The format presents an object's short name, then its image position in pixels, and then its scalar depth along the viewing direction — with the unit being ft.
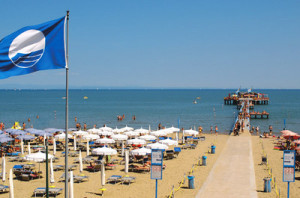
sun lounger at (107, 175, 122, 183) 62.68
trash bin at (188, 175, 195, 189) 57.25
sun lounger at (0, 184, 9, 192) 56.39
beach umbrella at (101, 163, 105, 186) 55.88
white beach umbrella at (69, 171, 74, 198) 47.12
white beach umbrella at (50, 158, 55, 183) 61.05
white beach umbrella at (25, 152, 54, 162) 65.21
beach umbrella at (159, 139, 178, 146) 88.78
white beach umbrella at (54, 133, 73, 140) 99.61
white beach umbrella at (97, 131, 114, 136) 109.33
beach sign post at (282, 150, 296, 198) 44.24
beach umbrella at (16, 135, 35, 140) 100.82
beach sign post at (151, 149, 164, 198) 44.11
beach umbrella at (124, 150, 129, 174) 67.05
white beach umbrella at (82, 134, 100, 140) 102.82
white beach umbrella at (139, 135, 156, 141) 99.86
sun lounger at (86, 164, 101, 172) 72.65
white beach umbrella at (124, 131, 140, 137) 108.80
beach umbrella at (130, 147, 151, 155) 75.31
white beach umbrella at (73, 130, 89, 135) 111.57
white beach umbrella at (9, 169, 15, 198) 47.19
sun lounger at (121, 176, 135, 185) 62.31
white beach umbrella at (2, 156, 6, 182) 62.66
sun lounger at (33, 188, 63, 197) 54.39
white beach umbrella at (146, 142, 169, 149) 79.28
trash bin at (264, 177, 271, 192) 54.45
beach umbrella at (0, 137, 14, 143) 91.19
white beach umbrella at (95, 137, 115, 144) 91.82
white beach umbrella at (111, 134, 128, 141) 100.27
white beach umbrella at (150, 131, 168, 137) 109.29
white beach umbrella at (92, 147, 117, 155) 72.49
